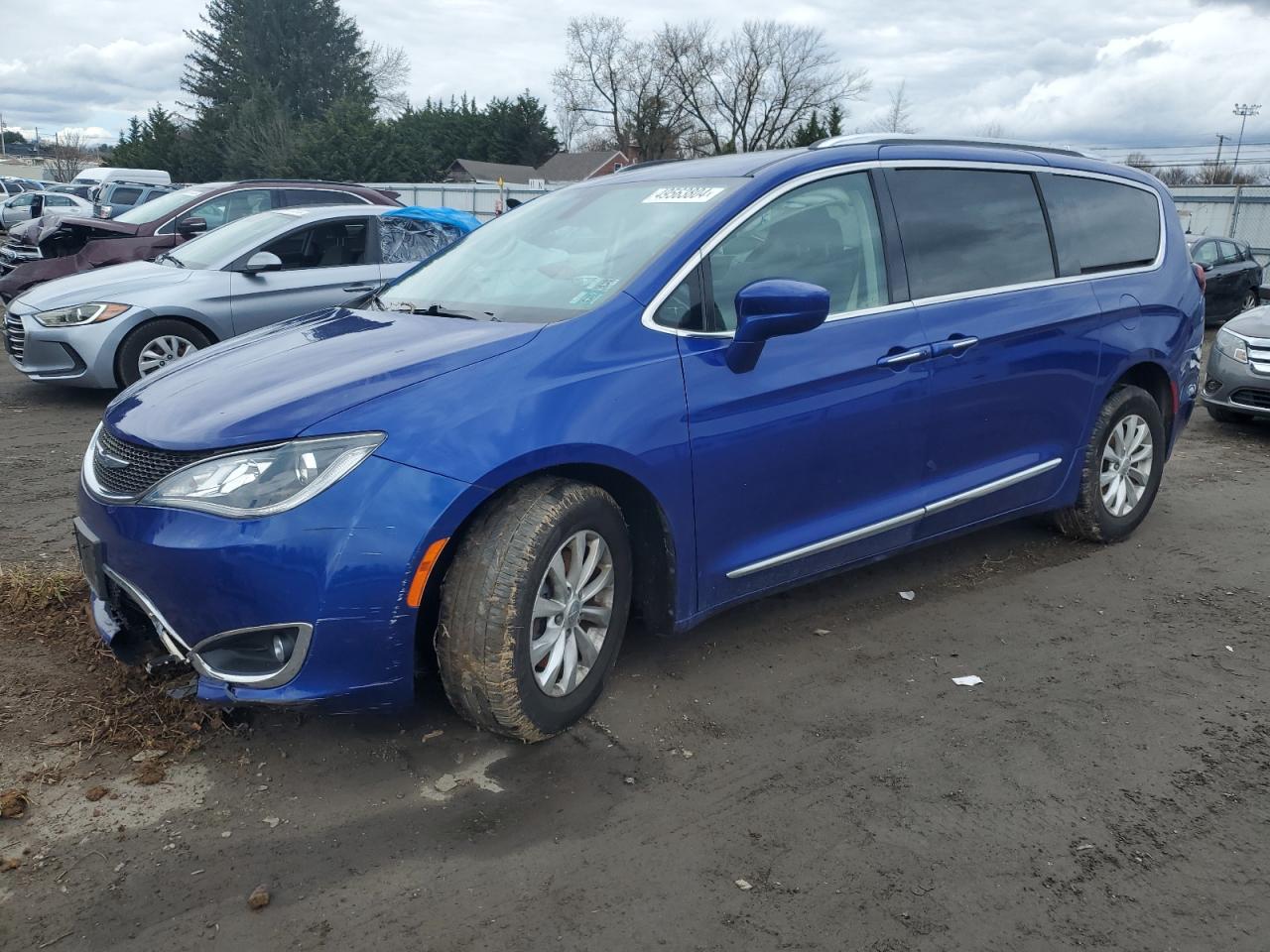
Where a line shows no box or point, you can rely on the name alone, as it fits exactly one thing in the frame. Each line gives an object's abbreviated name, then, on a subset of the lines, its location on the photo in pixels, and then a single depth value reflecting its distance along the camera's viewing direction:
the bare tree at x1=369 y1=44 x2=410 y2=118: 68.50
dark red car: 10.30
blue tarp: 9.09
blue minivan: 2.78
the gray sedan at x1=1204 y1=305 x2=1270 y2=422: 8.22
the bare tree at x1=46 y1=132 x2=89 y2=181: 66.92
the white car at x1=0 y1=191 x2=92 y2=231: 28.92
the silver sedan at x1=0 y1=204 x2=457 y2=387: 7.81
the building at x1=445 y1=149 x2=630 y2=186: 56.53
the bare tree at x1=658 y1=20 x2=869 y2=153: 67.06
